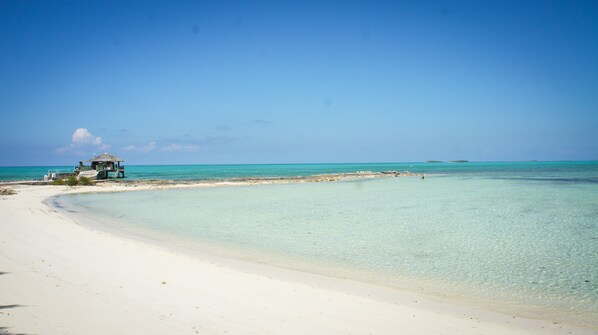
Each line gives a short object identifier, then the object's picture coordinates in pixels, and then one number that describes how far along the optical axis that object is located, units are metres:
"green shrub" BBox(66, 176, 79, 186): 36.70
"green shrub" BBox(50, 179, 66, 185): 36.97
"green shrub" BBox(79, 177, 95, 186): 38.47
